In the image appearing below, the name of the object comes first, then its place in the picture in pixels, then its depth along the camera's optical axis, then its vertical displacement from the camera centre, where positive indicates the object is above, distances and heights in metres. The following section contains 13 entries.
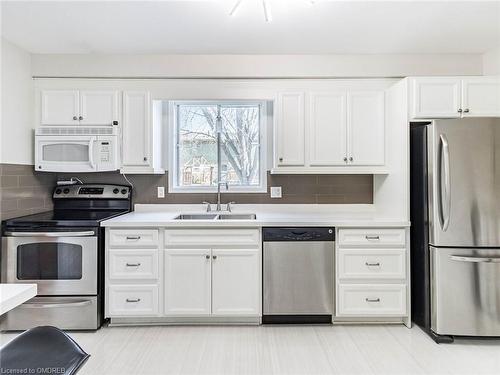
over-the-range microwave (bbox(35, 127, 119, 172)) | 2.99 +0.38
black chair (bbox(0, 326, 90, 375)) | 1.07 -0.55
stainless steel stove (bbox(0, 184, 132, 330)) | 2.61 -0.60
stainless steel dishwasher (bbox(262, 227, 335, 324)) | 2.71 -0.64
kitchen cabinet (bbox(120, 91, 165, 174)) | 3.06 +0.54
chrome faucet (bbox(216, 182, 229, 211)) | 3.30 -0.03
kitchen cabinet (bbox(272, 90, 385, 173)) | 3.01 +0.54
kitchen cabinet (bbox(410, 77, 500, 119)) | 2.73 +0.79
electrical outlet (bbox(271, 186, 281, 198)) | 3.38 +0.00
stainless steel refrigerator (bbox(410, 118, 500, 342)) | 2.42 -0.24
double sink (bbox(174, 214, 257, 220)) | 3.18 -0.23
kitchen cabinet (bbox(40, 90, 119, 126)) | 3.03 +0.77
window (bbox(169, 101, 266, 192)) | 3.47 +0.51
